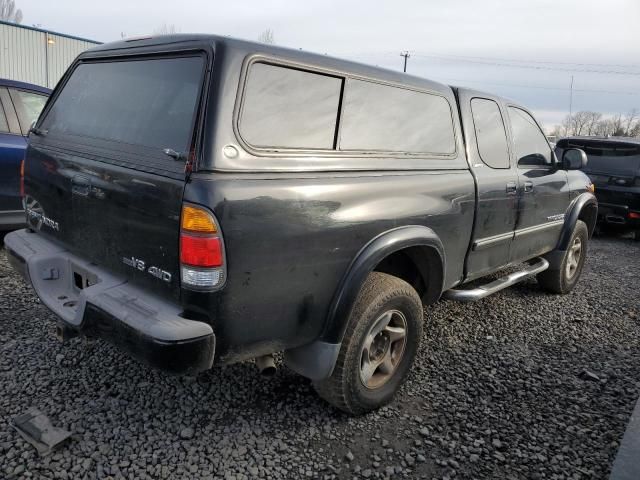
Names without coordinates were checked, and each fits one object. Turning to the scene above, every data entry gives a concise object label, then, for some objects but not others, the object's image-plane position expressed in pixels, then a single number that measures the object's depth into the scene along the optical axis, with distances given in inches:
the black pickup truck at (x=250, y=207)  85.4
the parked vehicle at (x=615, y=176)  323.3
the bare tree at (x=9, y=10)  2100.1
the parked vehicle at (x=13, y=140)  200.1
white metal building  737.6
